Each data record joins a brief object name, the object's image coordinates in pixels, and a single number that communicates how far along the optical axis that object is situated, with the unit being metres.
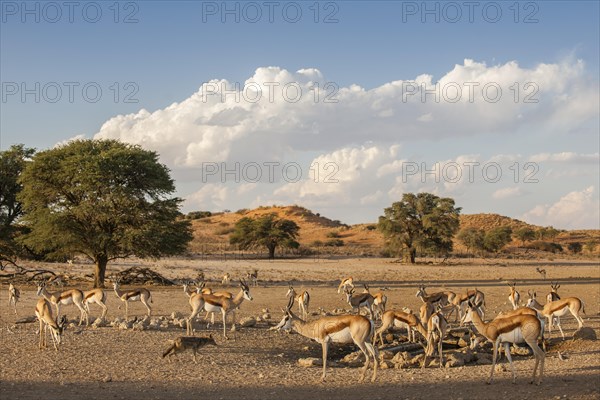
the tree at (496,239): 74.31
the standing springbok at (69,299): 18.06
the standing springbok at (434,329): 14.48
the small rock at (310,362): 13.89
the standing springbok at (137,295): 19.59
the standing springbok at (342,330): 12.14
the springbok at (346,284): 28.73
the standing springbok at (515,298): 21.31
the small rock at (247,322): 18.61
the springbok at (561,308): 17.61
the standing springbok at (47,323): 14.15
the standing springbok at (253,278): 33.62
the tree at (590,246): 92.12
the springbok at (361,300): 20.06
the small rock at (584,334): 16.86
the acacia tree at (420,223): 56.09
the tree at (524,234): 95.38
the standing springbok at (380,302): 19.83
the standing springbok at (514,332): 11.74
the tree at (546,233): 101.81
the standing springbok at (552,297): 21.80
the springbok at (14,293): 20.56
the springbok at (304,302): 20.56
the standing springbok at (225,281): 33.57
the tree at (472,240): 74.44
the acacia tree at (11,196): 35.28
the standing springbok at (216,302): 17.08
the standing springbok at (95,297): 18.45
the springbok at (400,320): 15.60
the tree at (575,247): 93.13
